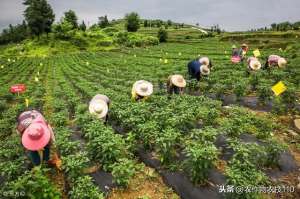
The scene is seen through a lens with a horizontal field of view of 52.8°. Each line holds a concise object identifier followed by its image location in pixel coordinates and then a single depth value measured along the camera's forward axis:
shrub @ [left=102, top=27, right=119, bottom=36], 77.09
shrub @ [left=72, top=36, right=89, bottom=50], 65.44
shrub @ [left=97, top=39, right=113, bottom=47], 63.70
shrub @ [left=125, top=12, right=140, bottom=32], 82.62
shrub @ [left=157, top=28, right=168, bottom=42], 64.53
